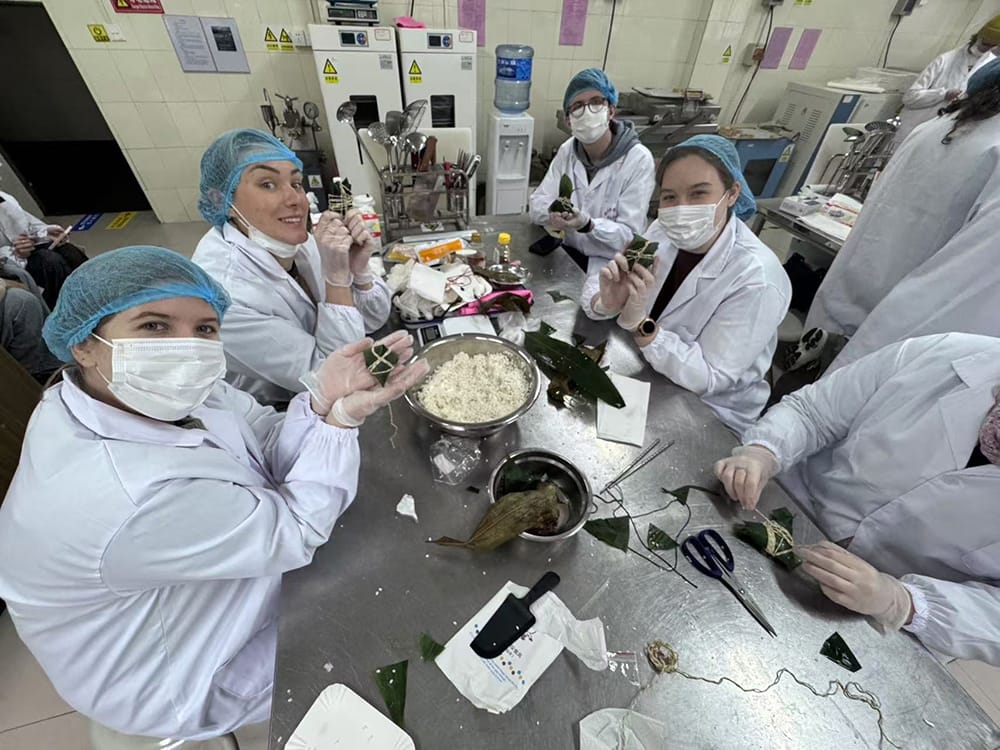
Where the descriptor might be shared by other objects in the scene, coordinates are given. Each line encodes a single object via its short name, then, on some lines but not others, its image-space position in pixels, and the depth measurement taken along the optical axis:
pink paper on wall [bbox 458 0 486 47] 3.95
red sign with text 3.37
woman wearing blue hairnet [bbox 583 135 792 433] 1.54
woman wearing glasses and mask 2.47
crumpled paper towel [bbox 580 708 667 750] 0.77
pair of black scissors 0.97
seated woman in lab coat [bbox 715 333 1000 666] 0.93
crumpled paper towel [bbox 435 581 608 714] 0.82
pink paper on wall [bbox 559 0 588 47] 4.16
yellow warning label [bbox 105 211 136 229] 4.34
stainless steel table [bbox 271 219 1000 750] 0.80
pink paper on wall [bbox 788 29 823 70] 4.86
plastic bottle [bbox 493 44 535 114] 3.94
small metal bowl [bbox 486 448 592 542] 1.08
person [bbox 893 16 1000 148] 3.44
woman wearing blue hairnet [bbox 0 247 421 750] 0.80
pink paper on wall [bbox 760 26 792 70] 4.72
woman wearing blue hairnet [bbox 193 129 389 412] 1.45
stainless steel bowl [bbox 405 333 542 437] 1.23
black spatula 0.86
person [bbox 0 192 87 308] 2.60
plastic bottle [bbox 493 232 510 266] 2.14
